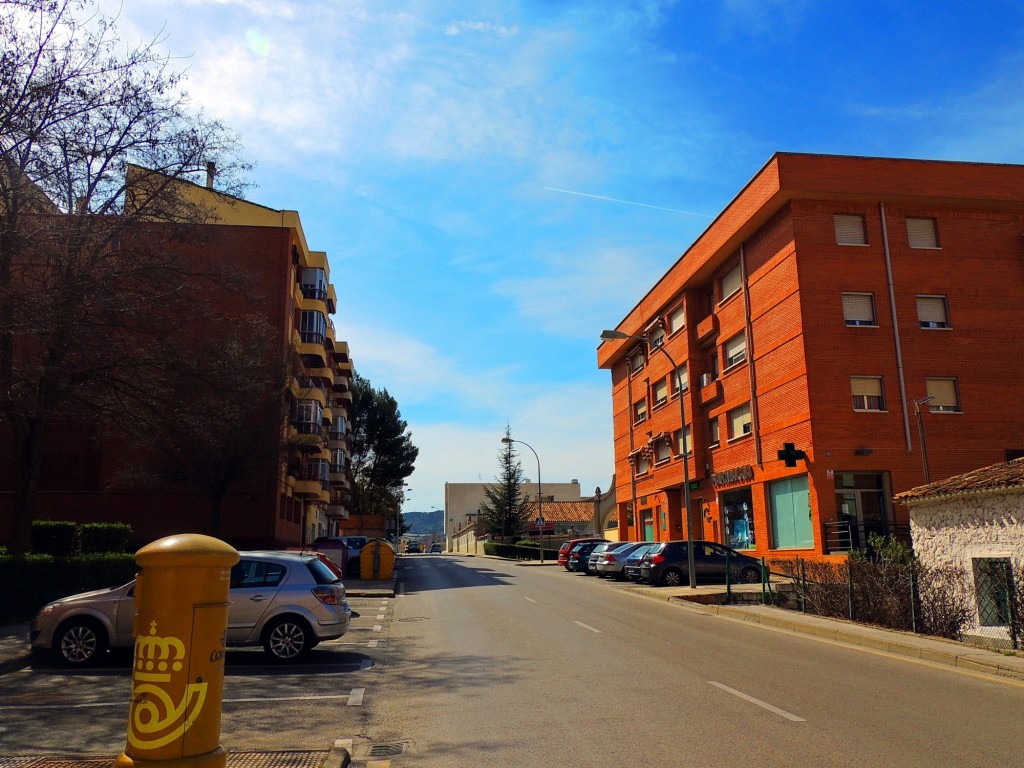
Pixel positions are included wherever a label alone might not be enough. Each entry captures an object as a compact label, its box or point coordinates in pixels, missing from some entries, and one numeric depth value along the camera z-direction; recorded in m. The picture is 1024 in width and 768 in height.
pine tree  67.94
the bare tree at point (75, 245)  14.77
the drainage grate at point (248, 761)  5.82
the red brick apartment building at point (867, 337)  27.98
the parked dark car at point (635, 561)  27.91
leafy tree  79.81
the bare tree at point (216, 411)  19.44
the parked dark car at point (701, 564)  26.56
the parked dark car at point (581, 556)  36.97
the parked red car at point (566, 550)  38.61
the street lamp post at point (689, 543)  24.38
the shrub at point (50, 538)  22.62
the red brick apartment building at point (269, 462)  36.06
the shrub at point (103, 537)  24.42
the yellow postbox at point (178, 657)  4.08
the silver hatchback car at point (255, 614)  10.80
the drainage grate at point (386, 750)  6.45
